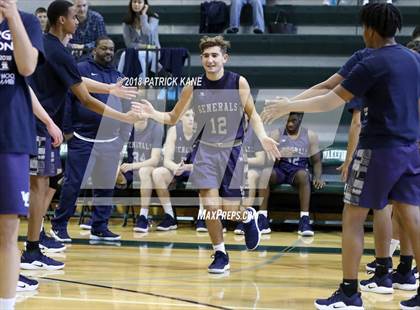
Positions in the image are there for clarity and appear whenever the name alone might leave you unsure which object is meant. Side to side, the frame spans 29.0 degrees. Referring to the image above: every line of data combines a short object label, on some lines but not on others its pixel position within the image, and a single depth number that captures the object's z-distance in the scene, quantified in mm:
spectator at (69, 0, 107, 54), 11727
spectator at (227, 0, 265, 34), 12557
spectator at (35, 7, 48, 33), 11430
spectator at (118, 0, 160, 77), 11727
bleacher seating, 12328
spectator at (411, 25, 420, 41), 7265
